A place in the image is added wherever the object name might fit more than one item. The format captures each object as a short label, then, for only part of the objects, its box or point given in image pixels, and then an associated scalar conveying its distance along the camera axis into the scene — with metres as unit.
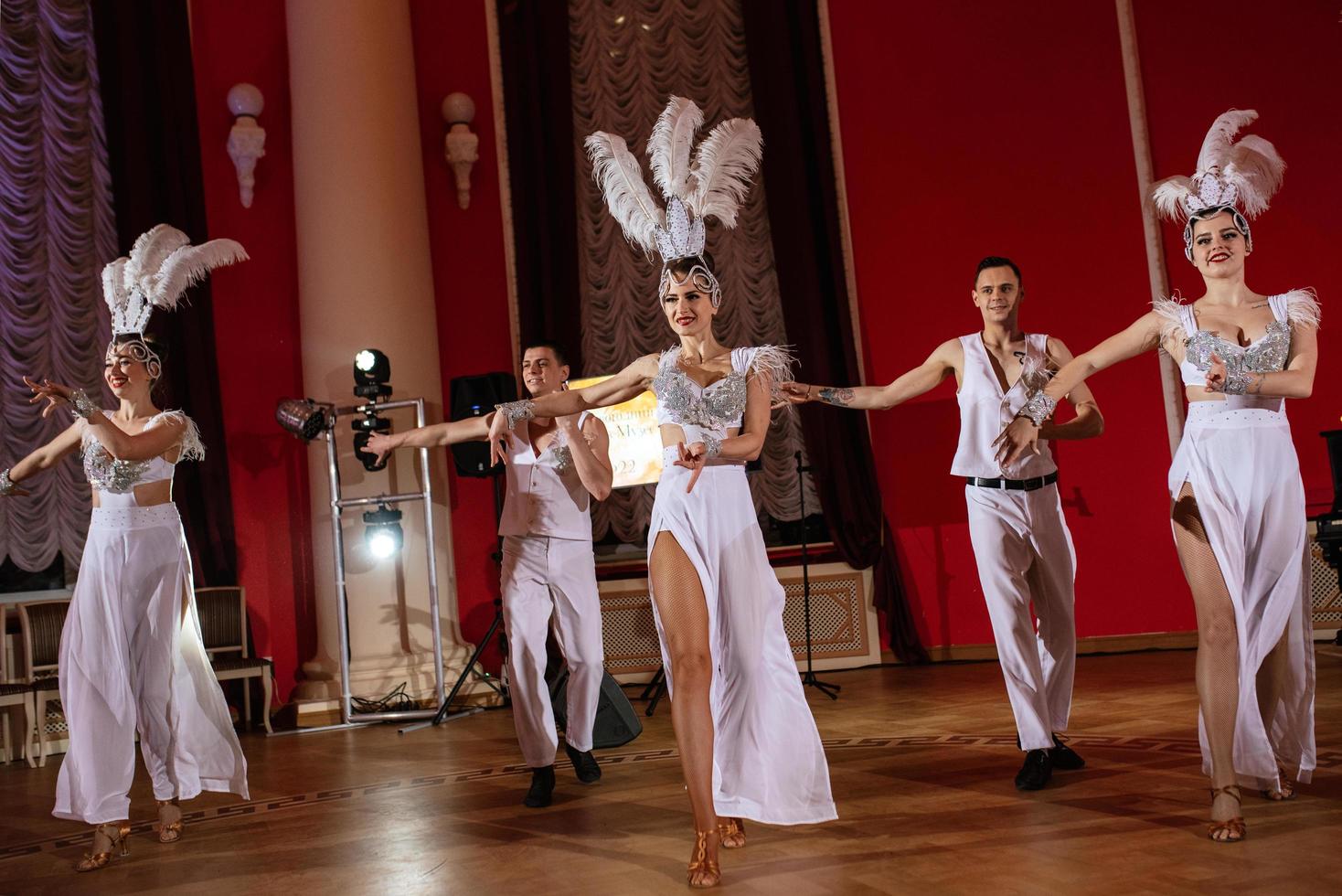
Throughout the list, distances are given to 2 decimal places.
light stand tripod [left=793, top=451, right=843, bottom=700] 7.23
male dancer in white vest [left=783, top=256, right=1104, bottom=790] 4.22
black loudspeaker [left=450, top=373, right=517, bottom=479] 6.82
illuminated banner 7.86
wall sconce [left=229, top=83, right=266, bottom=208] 8.08
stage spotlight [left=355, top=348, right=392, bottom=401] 7.27
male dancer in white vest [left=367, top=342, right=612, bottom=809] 4.76
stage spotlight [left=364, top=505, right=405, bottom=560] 7.62
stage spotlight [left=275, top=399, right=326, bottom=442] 7.03
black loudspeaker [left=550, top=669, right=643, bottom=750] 5.46
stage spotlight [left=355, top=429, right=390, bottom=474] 7.16
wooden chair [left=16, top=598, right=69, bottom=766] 6.74
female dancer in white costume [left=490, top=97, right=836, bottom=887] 3.47
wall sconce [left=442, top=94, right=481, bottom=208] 8.52
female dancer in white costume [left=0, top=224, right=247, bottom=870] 4.25
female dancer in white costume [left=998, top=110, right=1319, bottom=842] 3.48
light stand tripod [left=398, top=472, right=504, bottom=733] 7.00
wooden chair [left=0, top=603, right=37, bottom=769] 6.61
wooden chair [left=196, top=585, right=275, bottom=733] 7.46
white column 7.84
